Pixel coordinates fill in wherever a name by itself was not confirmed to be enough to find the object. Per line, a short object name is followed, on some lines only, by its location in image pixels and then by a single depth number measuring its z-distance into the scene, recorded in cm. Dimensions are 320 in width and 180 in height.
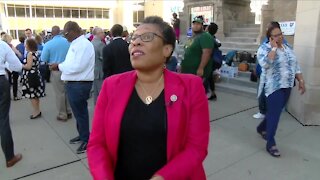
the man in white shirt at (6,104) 371
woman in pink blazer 163
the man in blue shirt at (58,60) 561
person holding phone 384
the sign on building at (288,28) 725
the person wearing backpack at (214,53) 709
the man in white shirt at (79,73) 412
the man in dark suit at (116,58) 468
